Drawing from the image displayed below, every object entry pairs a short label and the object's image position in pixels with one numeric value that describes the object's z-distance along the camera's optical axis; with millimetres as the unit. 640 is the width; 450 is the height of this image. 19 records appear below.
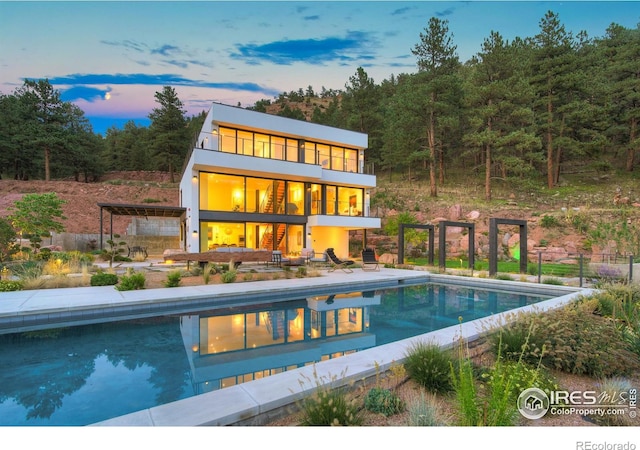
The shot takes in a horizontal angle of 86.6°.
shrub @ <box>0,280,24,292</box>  8562
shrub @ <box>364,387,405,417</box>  3088
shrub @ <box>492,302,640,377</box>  3865
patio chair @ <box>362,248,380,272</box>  14586
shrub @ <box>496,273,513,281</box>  12043
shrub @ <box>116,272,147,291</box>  8813
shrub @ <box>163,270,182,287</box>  9508
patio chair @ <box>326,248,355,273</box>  14562
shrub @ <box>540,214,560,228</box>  20859
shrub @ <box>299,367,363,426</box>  2760
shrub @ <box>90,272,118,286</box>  9633
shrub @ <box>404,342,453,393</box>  3521
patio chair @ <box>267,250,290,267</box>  14374
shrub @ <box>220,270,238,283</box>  10435
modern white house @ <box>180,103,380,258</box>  17281
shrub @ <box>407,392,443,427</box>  2775
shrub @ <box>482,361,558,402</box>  3109
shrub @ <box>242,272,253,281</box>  11048
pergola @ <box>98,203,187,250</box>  16717
